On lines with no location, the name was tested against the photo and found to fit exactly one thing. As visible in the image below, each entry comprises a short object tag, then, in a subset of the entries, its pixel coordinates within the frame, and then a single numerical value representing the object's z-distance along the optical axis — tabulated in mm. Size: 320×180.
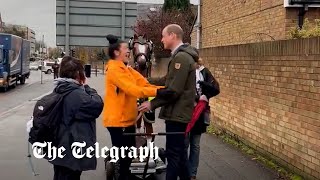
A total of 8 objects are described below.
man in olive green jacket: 4270
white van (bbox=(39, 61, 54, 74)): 58275
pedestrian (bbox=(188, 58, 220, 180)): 5228
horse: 5540
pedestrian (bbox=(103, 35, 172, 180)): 4517
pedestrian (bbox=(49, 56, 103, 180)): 3815
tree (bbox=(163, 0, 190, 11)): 29162
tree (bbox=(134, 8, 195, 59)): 25044
